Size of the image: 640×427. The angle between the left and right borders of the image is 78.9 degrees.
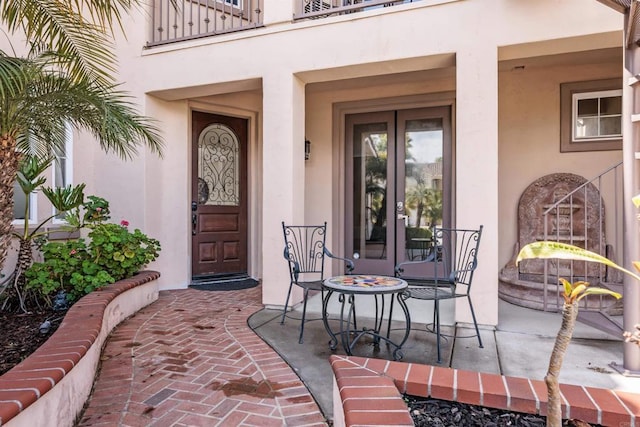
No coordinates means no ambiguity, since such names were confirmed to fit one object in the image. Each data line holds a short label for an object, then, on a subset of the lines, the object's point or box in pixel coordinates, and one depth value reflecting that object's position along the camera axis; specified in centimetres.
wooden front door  543
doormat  510
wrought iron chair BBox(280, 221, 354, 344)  332
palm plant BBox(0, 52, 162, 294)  237
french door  514
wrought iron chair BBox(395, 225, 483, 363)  287
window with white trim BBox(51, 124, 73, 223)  477
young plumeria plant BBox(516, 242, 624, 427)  103
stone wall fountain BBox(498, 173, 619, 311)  414
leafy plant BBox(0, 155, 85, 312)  345
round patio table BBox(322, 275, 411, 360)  256
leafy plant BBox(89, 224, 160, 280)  388
